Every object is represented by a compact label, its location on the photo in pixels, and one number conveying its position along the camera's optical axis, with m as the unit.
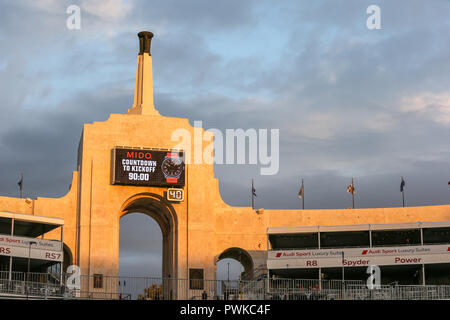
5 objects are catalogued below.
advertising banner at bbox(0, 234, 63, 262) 59.59
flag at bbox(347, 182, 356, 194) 78.81
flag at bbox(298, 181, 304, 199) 80.26
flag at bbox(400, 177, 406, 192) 78.50
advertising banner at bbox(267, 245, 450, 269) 67.31
